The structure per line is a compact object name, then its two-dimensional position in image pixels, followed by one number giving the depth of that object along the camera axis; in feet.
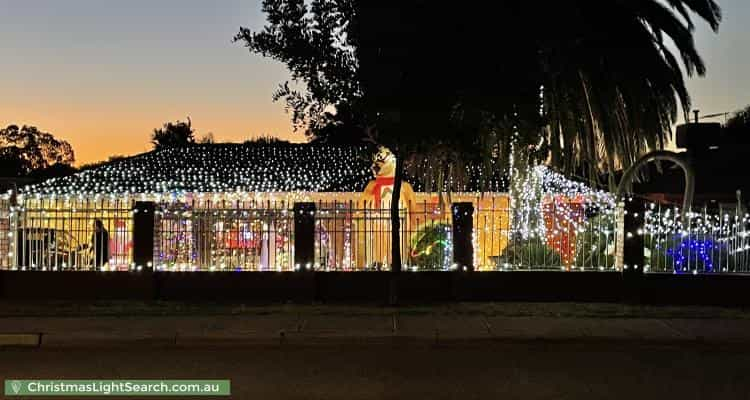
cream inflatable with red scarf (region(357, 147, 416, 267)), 50.47
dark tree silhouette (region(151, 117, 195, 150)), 189.88
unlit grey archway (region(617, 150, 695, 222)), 63.10
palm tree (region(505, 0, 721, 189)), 59.21
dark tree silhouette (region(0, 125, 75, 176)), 203.10
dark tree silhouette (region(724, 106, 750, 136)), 181.88
